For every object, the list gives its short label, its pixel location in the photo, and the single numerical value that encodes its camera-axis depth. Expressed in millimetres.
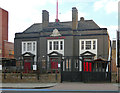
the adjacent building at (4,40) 42153
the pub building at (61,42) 29609
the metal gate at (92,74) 20616
